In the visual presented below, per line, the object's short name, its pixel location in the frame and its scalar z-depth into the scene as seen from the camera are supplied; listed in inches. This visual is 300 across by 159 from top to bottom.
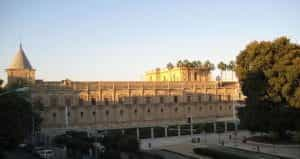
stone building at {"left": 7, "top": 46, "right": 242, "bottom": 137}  2878.9
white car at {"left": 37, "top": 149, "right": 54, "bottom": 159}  1792.6
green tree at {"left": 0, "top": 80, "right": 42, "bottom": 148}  1515.7
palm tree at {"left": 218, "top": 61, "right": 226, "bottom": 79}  3875.5
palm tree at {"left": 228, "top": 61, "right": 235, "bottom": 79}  3869.1
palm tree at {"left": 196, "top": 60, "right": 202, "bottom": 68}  4261.8
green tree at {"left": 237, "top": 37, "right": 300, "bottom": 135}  1923.0
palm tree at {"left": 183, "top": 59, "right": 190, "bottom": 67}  4220.0
